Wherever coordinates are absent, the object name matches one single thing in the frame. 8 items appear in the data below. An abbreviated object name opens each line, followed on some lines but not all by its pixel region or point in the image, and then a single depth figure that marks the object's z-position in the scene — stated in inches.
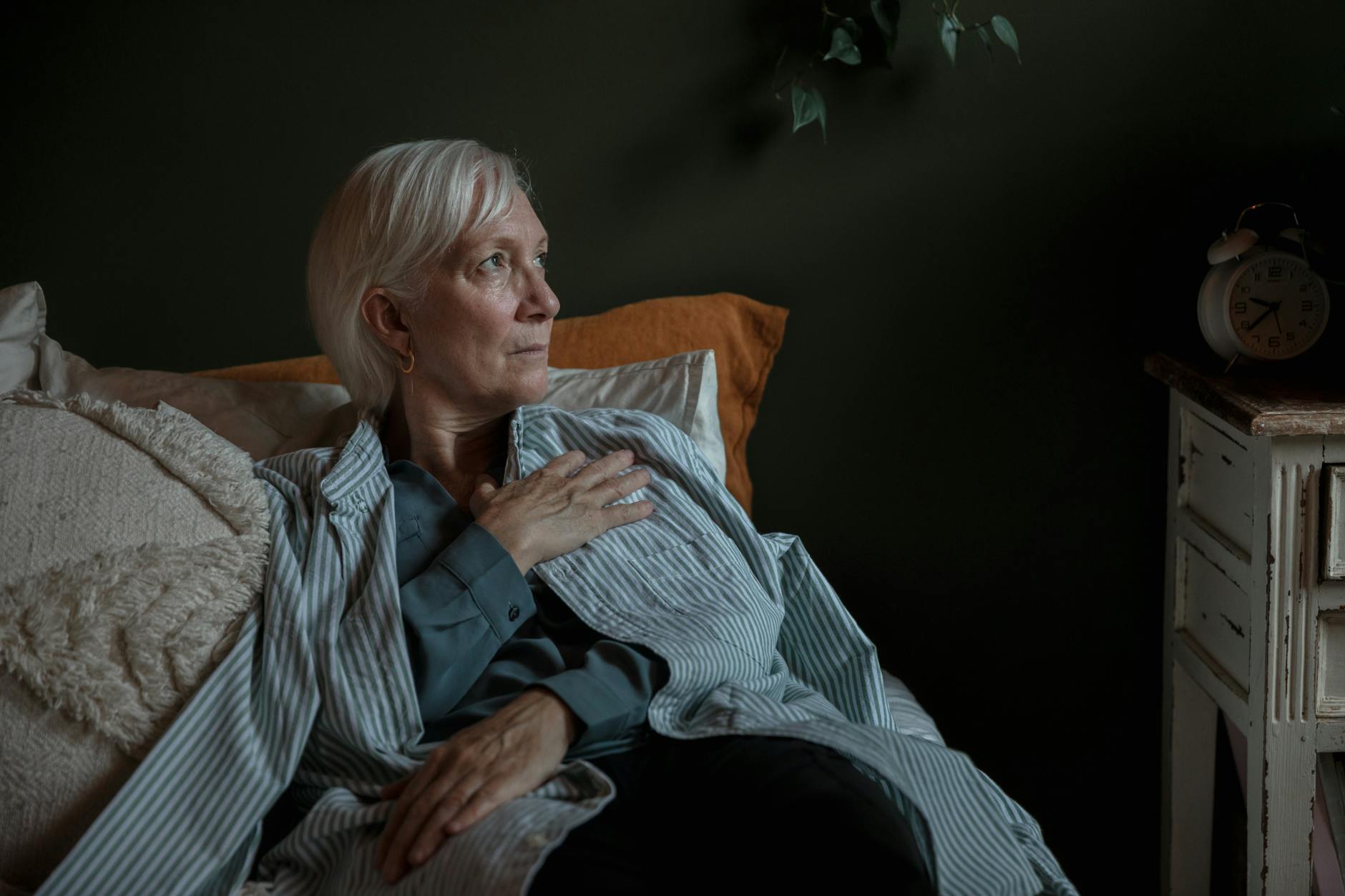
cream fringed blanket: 40.4
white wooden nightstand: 53.8
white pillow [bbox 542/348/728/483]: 63.6
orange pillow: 67.8
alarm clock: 61.8
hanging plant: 66.5
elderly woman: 38.5
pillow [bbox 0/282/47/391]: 60.2
